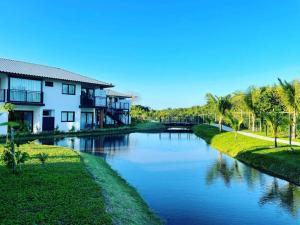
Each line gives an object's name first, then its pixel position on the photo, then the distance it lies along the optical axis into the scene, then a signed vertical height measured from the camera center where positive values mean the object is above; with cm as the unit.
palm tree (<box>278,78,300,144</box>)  1833 +170
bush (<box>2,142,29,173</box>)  841 -154
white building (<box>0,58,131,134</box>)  2185 +213
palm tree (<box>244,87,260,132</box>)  2474 +192
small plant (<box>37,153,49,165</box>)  980 -181
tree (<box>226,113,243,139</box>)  1971 -39
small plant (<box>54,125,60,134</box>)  2392 -147
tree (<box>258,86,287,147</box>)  2929 +243
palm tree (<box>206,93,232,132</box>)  2729 +152
